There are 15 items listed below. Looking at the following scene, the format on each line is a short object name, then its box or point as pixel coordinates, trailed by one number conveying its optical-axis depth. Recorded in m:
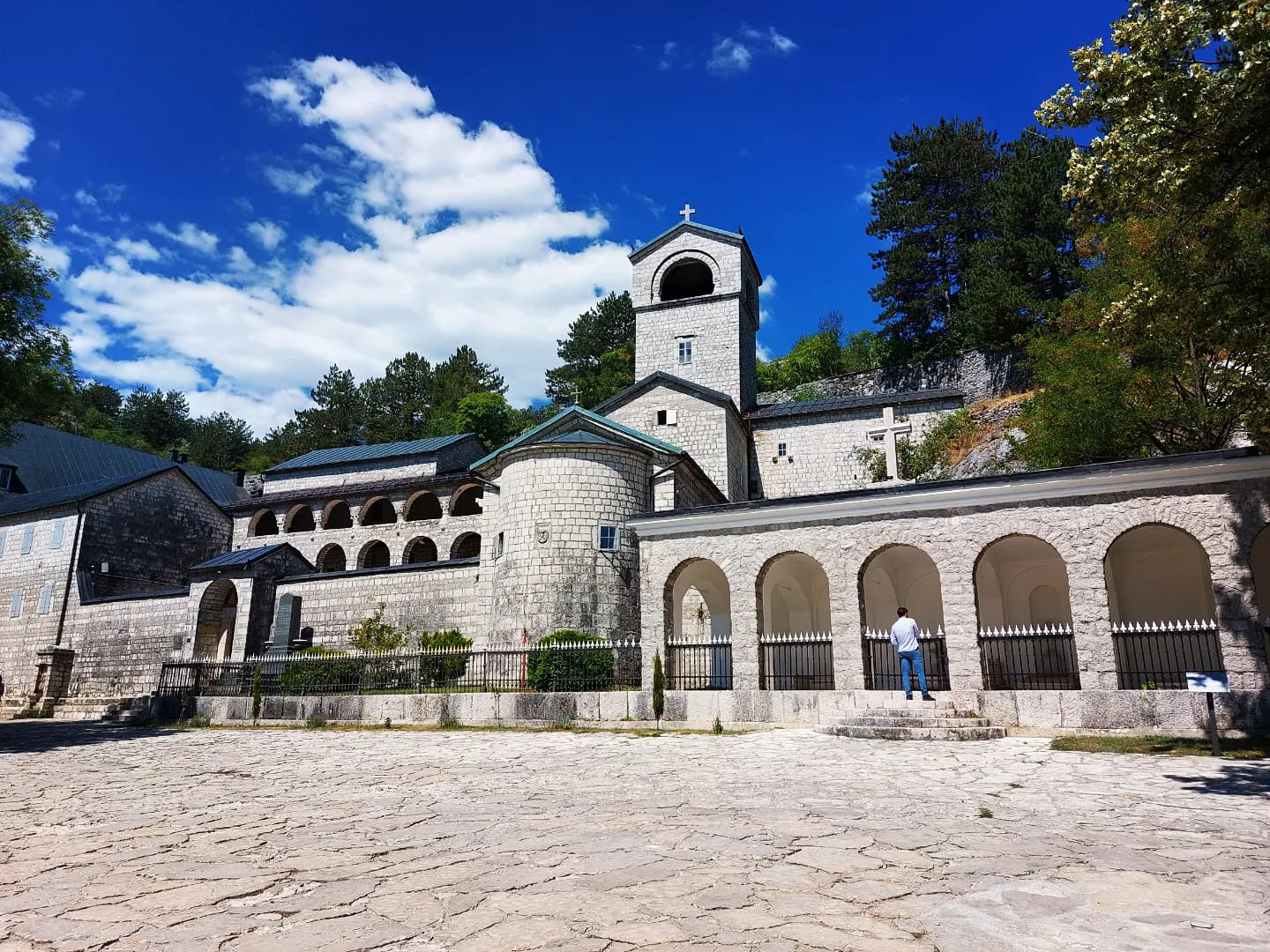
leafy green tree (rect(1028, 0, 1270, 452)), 8.27
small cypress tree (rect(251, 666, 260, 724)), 17.36
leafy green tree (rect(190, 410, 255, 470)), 59.25
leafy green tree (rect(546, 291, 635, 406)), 50.91
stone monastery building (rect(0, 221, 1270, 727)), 12.81
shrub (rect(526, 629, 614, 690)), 15.13
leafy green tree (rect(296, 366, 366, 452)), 54.16
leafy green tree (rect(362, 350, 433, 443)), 54.41
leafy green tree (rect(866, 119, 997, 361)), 38.94
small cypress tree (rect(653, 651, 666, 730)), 14.29
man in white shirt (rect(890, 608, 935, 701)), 13.02
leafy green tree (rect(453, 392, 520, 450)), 47.25
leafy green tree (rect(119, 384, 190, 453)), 63.00
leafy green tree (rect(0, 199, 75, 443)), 15.63
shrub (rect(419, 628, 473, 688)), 16.69
